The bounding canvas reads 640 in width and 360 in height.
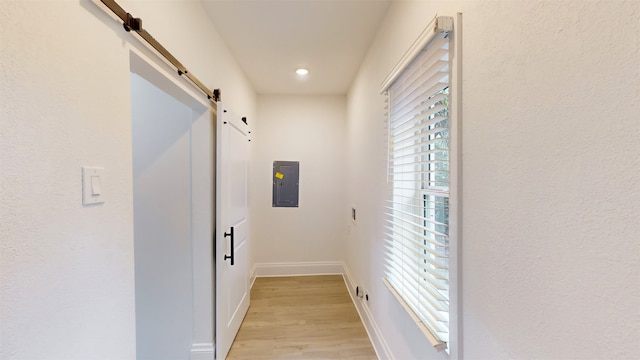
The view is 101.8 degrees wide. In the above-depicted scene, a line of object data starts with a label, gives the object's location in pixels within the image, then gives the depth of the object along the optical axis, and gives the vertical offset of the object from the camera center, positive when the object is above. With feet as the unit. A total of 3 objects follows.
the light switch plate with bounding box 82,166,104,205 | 2.69 -0.05
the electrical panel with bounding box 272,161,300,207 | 12.15 -0.15
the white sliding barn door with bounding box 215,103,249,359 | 6.28 -1.31
